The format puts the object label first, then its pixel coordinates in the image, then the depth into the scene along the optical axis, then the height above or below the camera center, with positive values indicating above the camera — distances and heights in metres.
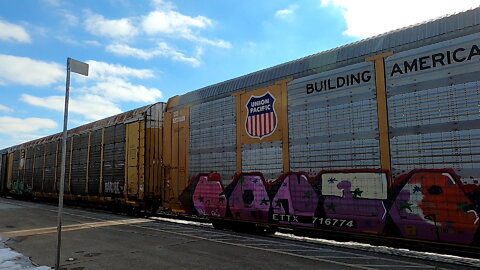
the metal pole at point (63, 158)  5.50 +0.28
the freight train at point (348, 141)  5.87 +0.77
